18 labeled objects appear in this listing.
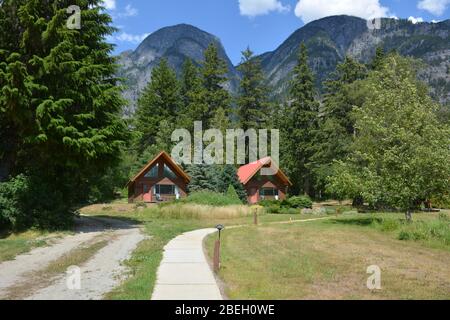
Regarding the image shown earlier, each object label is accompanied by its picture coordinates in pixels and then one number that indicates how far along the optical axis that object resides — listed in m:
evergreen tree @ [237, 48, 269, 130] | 67.94
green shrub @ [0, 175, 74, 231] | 21.72
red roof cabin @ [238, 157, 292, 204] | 56.04
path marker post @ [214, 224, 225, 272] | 12.44
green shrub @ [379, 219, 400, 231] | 22.95
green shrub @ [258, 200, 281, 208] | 45.69
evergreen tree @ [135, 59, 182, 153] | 70.25
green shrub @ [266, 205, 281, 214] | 41.28
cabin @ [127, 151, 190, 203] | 53.03
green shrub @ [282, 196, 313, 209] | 44.12
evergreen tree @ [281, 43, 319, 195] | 61.38
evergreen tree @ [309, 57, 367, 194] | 51.41
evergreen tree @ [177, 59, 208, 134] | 67.56
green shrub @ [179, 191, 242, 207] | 39.66
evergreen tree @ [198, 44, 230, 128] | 69.38
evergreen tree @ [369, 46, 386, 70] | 58.00
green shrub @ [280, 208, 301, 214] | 40.95
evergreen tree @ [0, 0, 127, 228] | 21.43
